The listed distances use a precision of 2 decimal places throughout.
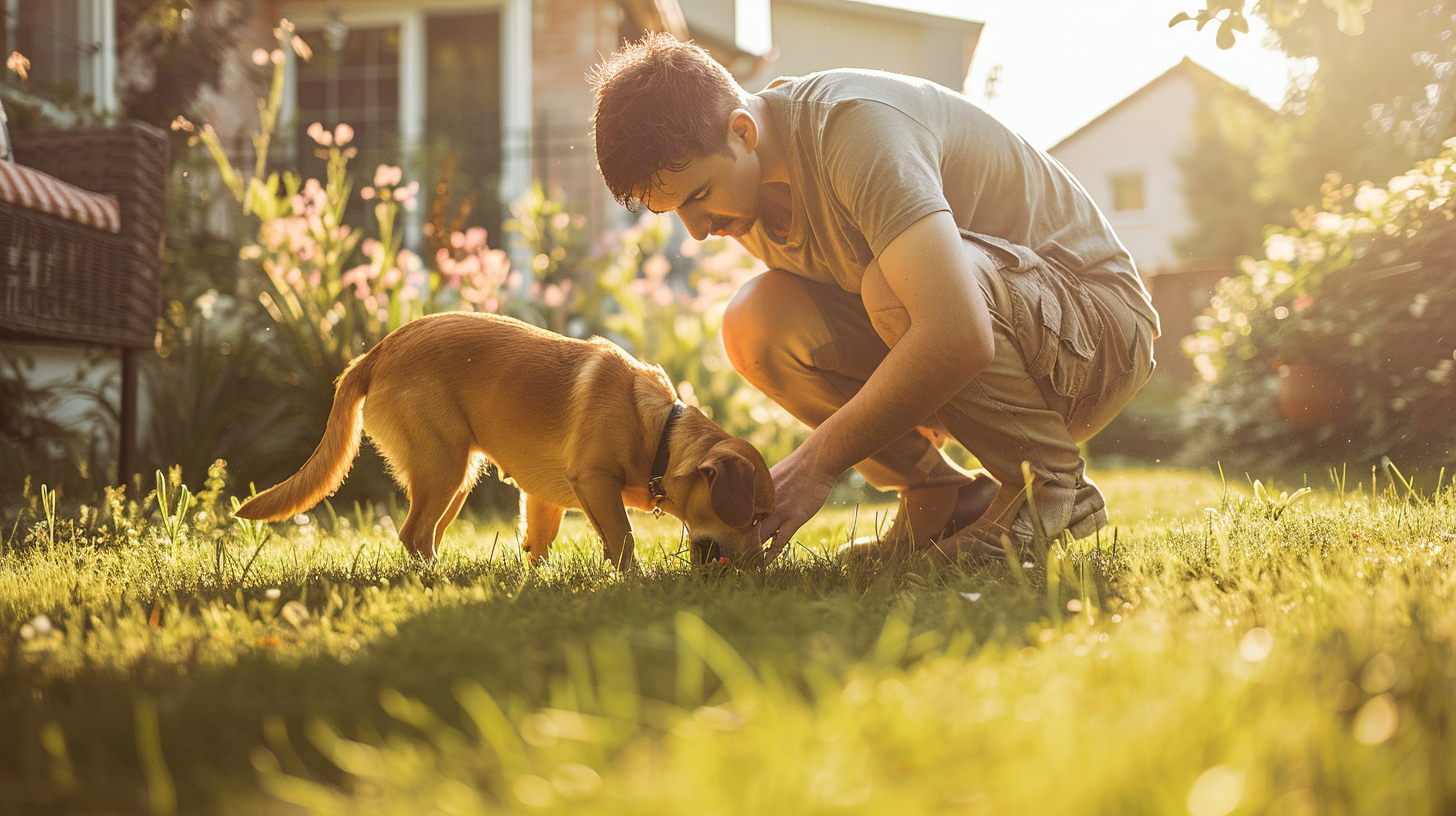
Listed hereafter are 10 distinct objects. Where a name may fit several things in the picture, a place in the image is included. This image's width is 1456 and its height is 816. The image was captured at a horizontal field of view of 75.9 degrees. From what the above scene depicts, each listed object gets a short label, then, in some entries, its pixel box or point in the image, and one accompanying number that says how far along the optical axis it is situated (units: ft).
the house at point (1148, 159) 85.46
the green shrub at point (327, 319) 14.02
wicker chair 9.96
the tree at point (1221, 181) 72.43
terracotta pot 18.06
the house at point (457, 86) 29.66
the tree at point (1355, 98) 42.09
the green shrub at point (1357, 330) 16.08
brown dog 8.75
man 7.13
